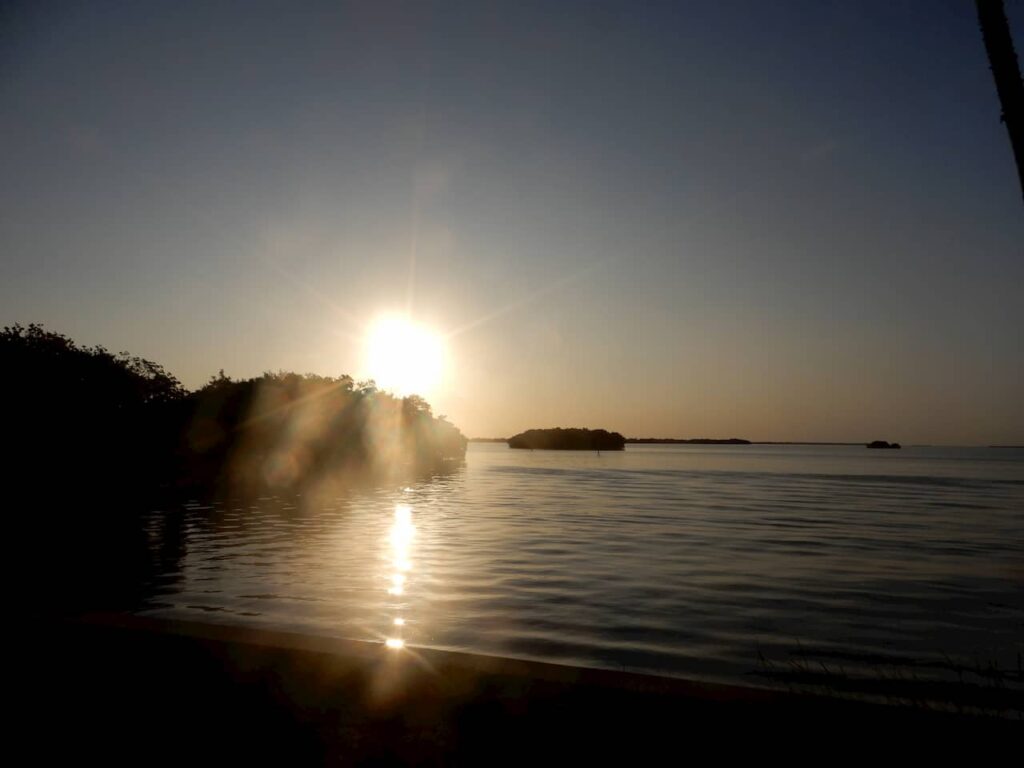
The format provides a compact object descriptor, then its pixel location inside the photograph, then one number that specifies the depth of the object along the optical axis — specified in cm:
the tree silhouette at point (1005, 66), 654
